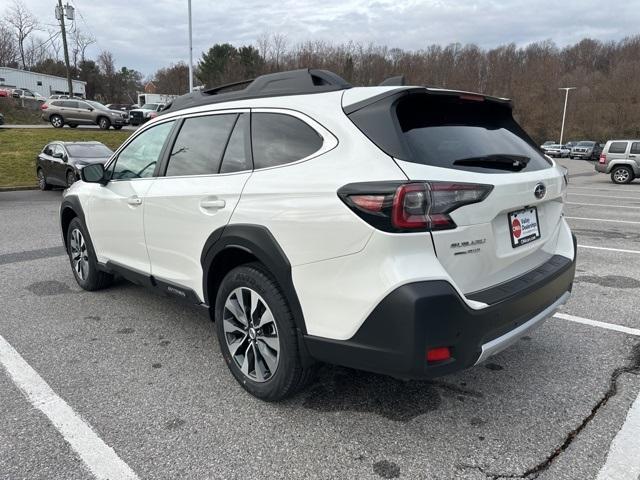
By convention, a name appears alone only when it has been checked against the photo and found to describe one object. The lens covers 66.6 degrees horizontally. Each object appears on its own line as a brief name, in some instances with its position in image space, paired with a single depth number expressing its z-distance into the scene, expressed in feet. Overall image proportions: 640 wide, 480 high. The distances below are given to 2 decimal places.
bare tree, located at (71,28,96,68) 195.11
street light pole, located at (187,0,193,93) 77.89
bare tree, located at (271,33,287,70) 196.41
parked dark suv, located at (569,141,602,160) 148.46
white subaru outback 7.21
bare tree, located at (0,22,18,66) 227.59
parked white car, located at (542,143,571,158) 159.43
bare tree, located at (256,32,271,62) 193.98
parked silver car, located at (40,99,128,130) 92.94
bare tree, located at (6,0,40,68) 210.20
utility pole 107.55
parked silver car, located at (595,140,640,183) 64.69
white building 197.88
